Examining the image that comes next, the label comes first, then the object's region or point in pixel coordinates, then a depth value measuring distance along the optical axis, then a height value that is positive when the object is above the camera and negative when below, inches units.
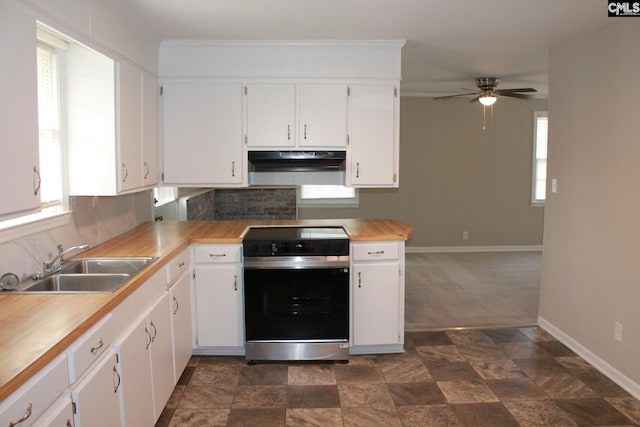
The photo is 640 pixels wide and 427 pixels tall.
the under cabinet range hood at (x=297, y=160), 161.0 +7.5
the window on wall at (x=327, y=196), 308.3 -6.9
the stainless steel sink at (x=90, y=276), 98.0 -18.6
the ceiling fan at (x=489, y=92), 225.8 +40.8
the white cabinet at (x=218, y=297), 143.7 -31.4
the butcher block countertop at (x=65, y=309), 60.2 -19.0
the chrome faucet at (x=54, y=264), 100.3 -16.6
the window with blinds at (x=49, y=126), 106.0 +11.8
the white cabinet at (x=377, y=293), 146.4 -30.6
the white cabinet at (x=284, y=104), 157.6 +24.5
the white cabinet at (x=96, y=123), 114.6 +13.5
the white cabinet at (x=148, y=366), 88.8 -35.1
